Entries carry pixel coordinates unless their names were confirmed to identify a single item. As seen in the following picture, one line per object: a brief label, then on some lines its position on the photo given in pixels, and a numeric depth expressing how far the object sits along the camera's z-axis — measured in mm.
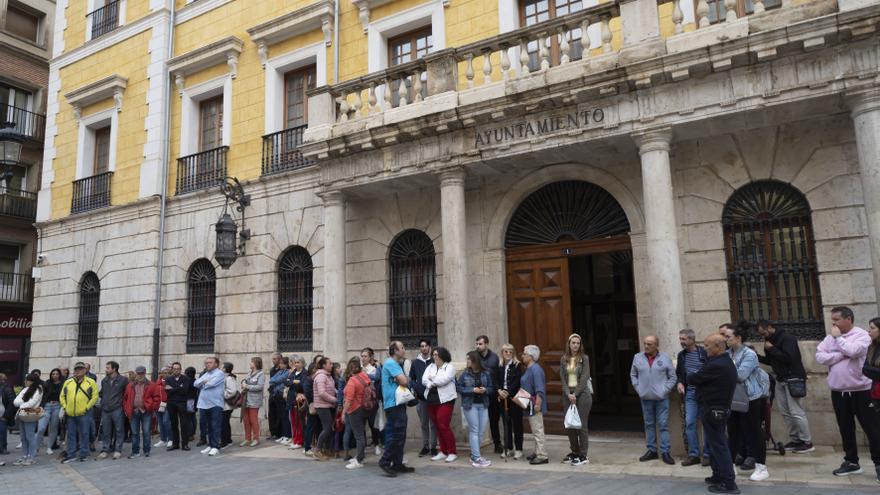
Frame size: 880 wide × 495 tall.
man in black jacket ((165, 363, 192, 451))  11633
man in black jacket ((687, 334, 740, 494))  6316
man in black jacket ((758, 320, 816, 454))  7785
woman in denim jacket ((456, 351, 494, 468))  8656
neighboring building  22297
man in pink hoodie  6547
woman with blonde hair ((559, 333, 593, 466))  8188
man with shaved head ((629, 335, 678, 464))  7910
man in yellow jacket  10500
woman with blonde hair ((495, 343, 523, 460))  8805
